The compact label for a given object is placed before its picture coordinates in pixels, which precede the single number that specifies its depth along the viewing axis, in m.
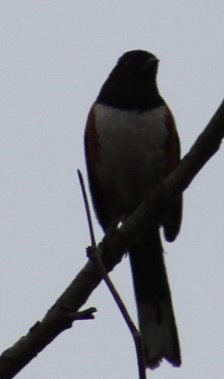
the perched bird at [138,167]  9.16
